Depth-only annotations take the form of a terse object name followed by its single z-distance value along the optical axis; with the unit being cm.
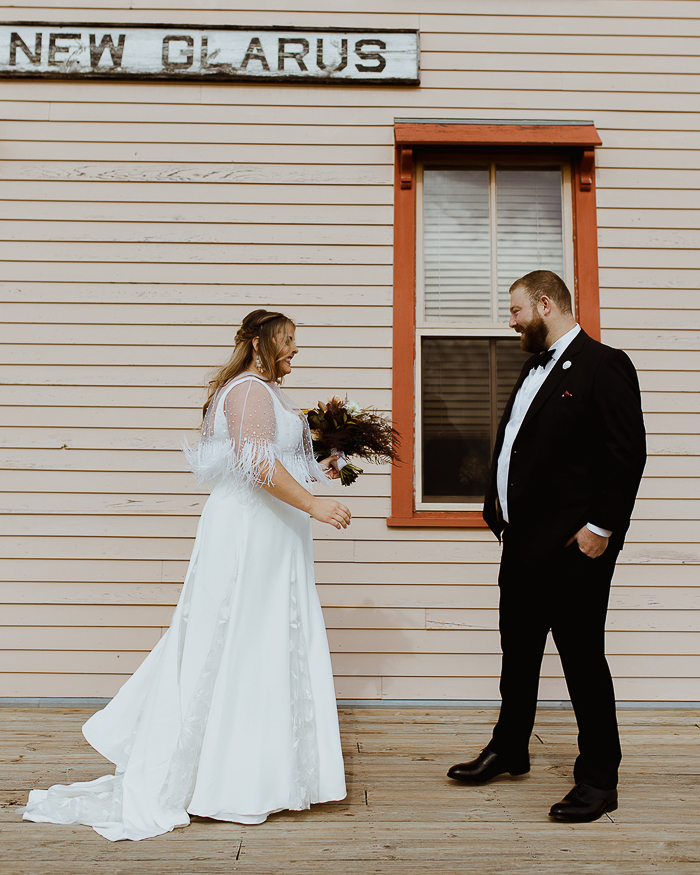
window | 403
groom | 249
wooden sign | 413
